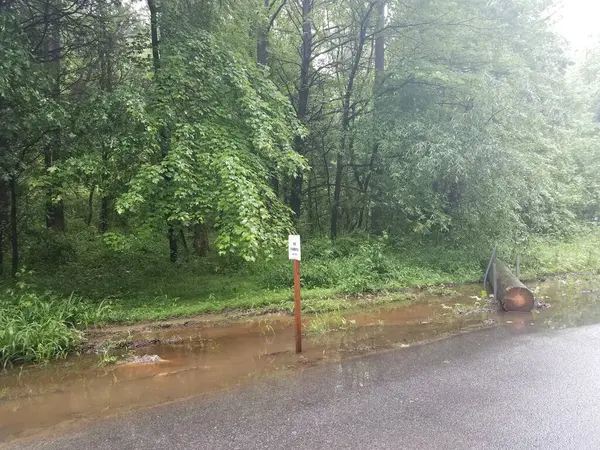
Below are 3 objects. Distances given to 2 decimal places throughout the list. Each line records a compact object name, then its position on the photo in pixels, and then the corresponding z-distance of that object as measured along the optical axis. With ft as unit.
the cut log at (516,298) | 26.55
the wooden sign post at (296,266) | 18.28
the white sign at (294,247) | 18.26
